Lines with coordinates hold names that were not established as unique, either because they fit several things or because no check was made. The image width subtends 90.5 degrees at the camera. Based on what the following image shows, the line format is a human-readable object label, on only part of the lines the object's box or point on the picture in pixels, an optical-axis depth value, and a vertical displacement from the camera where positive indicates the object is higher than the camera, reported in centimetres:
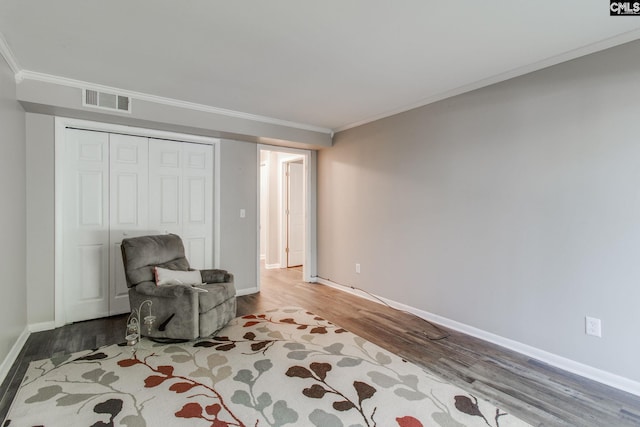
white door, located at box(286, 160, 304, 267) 630 +4
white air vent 300 +110
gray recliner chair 278 -75
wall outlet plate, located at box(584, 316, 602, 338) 233 -84
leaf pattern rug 183 -116
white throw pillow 296 -61
